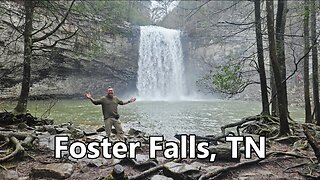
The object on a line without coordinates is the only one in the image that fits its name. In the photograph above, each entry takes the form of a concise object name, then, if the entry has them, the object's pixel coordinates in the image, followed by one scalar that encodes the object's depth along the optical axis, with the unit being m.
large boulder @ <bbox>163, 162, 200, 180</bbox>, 4.79
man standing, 7.91
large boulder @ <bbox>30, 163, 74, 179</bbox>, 5.07
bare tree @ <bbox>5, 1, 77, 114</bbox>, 9.72
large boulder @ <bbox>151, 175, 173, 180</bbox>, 4.78
